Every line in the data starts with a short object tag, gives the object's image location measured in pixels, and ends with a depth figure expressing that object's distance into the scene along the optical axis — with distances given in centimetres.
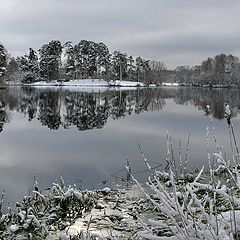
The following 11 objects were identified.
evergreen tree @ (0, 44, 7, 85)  6571
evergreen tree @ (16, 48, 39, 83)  9300
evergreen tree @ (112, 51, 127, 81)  10406
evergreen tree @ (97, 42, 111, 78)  10169
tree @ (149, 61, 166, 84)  12261
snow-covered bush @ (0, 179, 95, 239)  532
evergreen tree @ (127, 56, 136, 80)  10994
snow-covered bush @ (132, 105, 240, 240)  221
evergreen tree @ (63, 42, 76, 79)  9738
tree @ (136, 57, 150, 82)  11462
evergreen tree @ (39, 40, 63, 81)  9281
